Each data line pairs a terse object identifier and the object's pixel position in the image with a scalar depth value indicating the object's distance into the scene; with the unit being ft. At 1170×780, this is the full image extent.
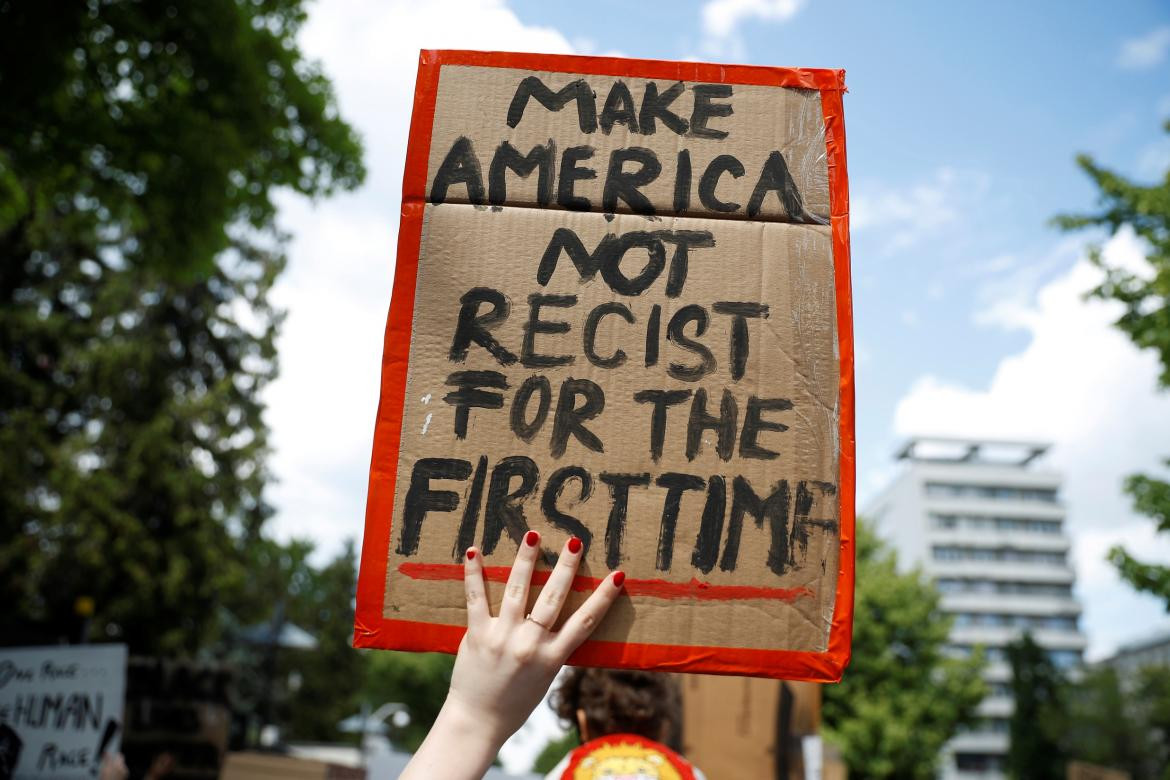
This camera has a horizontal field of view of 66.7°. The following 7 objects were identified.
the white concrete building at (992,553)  219.41
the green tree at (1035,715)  119.65
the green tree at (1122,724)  107.04
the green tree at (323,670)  148.46
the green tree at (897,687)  77.46
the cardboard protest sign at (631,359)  5.34
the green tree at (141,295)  24.67
